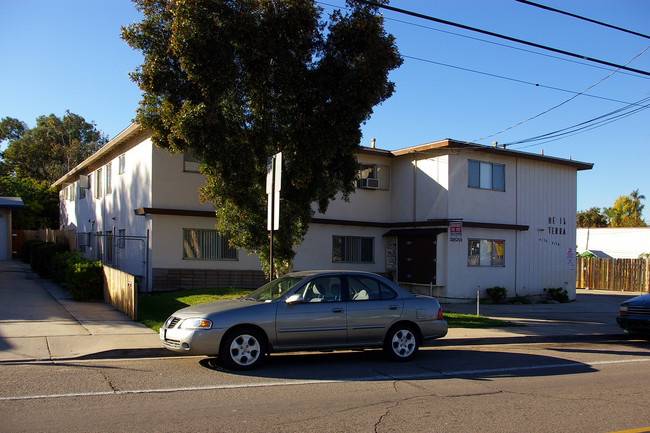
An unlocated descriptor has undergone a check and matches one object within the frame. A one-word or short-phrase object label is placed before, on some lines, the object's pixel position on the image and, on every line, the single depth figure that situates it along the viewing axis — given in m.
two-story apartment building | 19.09
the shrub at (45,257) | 21.28
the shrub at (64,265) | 16.86
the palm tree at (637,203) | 70.06
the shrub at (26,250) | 28.98
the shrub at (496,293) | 21.00
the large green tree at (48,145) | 53.84
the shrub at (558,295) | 22.81
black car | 12.69
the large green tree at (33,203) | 37.24
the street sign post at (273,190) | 11.25
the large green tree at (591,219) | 67.69
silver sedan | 8.31
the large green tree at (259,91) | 12.57
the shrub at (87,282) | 15.36
